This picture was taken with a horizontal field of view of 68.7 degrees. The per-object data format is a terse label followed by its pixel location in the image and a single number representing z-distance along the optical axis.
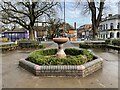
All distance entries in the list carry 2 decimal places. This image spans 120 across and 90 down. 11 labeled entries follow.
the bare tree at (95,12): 11.65
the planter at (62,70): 3.44
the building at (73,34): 25.29
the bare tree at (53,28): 22.04
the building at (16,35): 21.61
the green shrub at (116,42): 9.35
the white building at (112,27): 26.65
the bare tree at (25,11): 11.64
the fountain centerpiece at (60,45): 4.79
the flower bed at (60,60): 3.78
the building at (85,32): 44.19
